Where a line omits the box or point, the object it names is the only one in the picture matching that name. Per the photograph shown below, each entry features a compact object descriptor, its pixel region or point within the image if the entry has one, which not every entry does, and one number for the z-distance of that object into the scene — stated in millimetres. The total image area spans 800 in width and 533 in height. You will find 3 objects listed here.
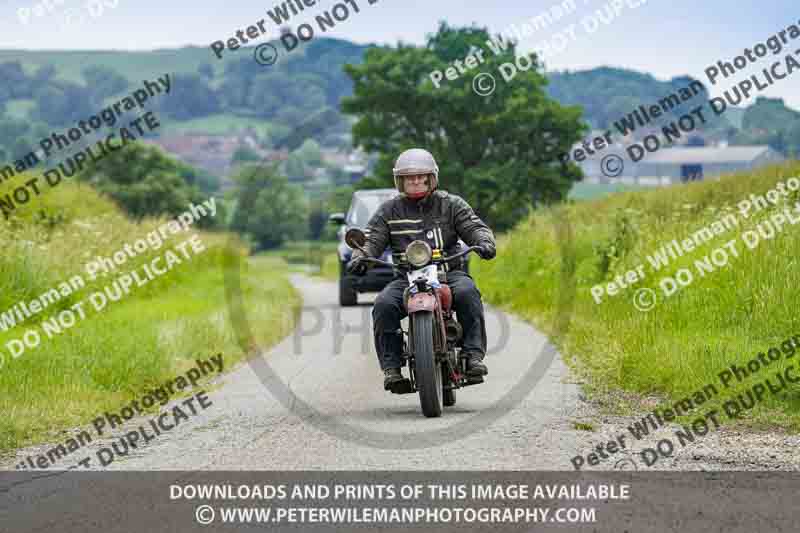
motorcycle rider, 19047
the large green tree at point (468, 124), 119375
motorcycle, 18000
